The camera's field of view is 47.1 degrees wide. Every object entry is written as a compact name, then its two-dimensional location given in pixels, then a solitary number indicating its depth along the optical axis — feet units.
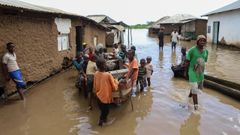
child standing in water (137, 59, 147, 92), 30.73
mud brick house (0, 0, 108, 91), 29.96
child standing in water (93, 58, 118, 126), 20.51
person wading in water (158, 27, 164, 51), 69.59
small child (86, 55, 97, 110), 25.94
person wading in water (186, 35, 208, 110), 23.36
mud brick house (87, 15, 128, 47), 88.74
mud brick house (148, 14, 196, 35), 141.64
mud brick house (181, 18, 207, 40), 116.37
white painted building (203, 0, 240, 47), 77.10
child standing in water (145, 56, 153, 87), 32.42
